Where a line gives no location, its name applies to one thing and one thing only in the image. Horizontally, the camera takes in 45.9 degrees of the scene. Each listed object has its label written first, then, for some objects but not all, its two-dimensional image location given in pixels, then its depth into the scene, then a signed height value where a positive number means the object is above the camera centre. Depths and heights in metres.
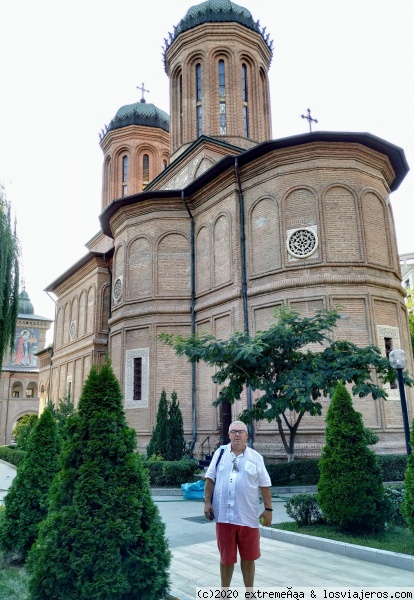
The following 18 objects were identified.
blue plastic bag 10.75 -1.25
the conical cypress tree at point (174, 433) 14.38 +0.02
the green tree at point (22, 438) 18.49 -0.03
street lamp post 8.06 +1.11
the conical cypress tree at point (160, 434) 14.38 +0.00
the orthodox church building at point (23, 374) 47.56 +6.12
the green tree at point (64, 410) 17.12 +0.89
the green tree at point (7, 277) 13.27 +4.29
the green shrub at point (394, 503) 6.59 -1.01
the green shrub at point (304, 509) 7.11 -1.11
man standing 3.97 -0.55
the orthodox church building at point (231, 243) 14.09 +6.17
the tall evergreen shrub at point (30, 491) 5.47 -0.62
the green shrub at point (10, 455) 19.00 -0.69
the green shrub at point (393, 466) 11.40 -0.86
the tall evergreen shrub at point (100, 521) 3.68 -0.66
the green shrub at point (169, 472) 12.37 -0.96
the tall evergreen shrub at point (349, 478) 6.36 -0.62
